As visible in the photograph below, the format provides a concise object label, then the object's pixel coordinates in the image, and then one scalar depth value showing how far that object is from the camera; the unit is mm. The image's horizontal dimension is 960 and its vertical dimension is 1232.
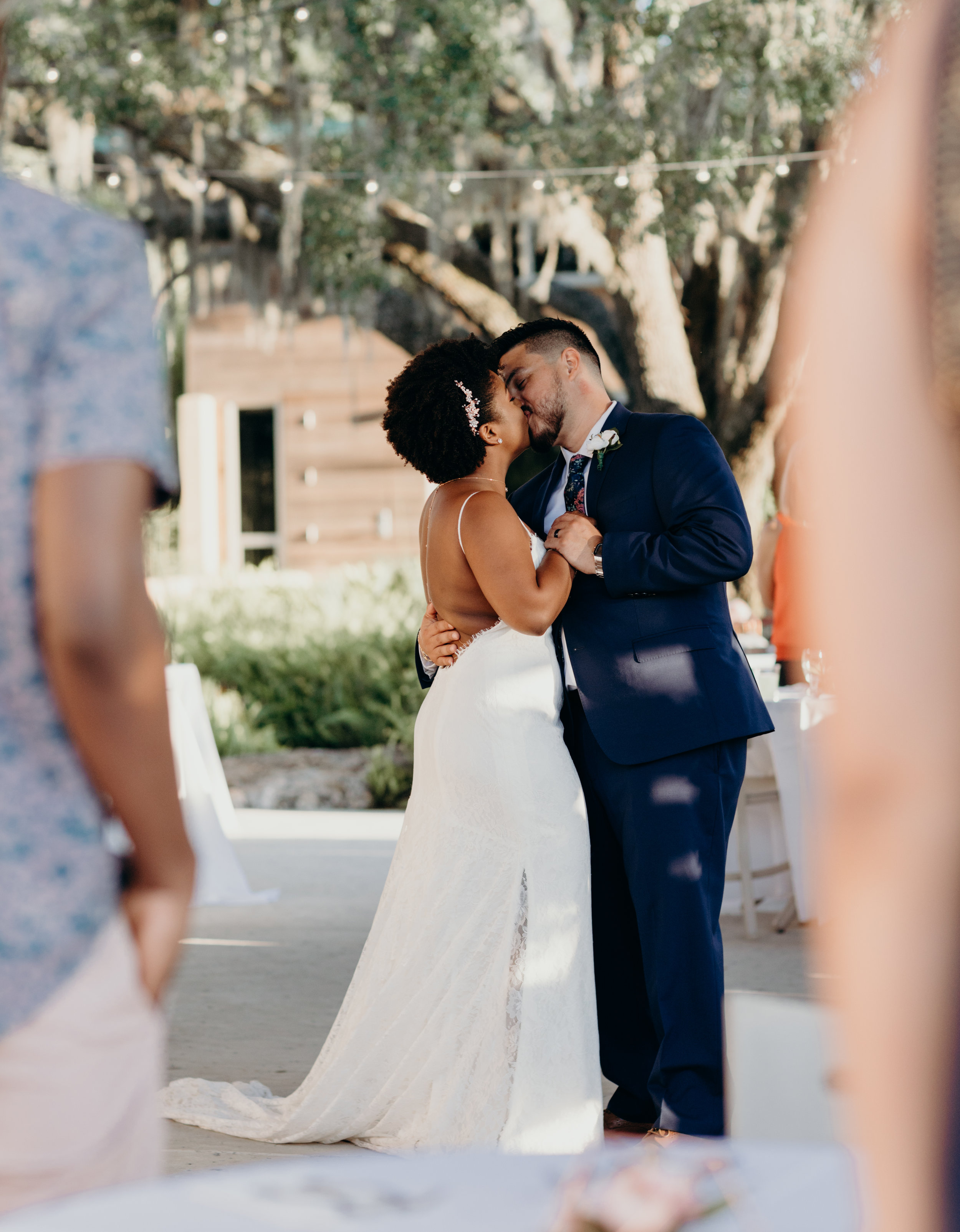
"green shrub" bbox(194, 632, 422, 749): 11062
